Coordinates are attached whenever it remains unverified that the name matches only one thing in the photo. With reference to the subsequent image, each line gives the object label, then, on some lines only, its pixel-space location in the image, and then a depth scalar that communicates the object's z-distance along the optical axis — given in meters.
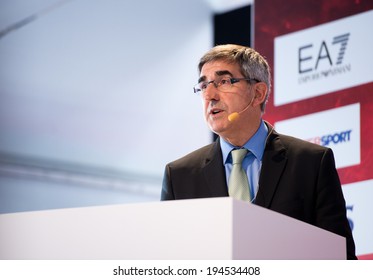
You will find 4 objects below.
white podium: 2.55
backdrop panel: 6.31
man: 4.11
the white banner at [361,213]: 6.13
